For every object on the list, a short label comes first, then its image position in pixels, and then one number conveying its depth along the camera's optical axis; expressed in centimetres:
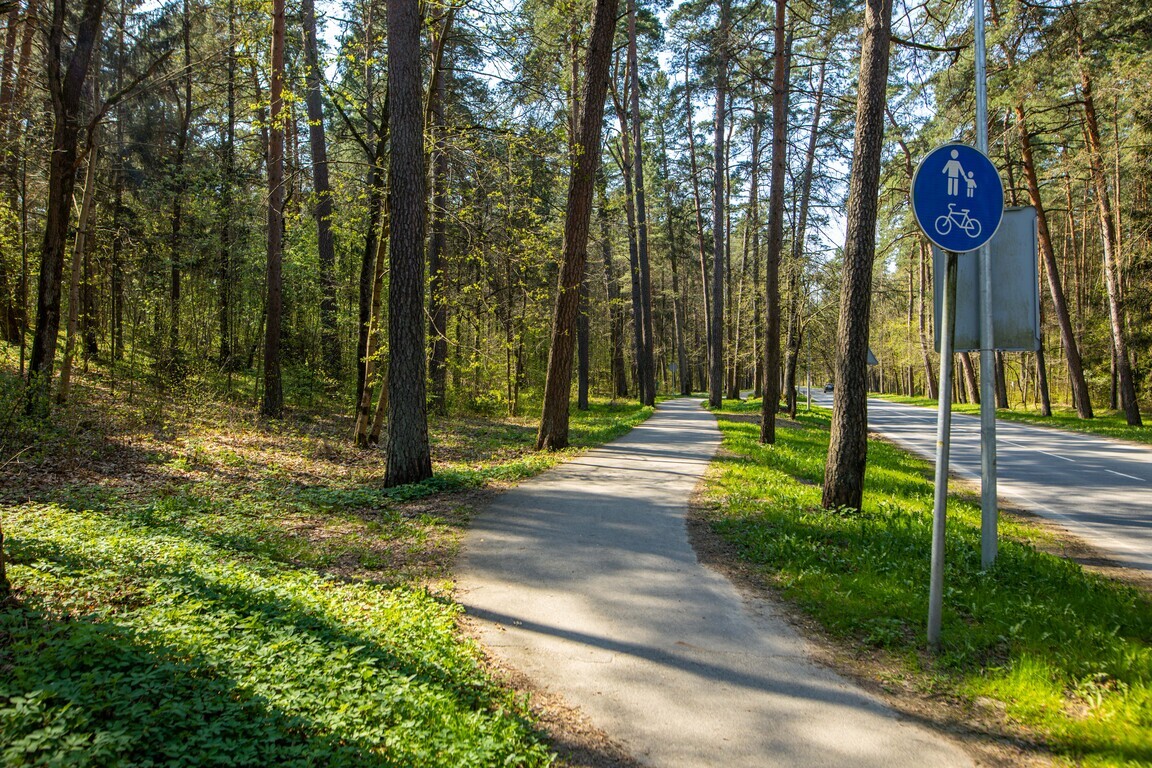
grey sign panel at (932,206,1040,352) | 555
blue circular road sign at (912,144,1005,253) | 440
